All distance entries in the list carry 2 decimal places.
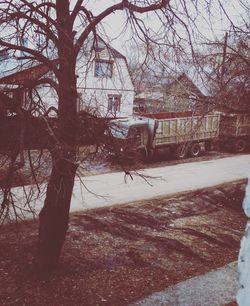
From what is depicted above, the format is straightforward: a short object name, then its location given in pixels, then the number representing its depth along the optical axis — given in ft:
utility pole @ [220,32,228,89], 35.17
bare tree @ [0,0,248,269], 21.43
